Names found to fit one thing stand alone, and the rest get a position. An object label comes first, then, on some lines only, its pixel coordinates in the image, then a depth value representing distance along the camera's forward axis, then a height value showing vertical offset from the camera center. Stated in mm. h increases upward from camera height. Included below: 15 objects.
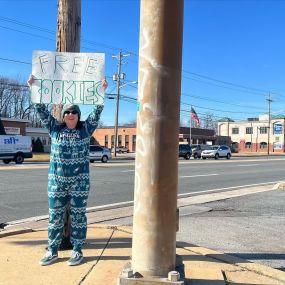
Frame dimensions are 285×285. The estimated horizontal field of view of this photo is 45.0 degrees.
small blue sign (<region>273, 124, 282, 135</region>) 77876 +3945
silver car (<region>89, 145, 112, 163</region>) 29809 -1060
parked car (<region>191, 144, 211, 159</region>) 42573 -719
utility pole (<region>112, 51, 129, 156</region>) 39334 +7192
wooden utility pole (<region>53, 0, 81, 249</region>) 4355 +1456
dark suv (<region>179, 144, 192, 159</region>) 37983 -890
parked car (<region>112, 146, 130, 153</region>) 64621 -1286
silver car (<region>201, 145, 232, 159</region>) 39241 -858
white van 25477 -622
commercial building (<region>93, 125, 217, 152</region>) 68049 +1536
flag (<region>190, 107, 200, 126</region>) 45808 +3877
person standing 3741 -393
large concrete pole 3092 +23
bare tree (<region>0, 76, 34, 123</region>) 69264 +8140
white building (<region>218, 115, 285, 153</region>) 81556 +3186
